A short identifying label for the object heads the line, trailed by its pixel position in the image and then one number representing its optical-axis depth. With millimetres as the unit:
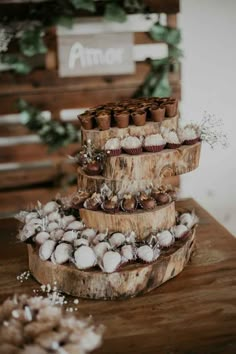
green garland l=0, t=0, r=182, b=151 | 3635
